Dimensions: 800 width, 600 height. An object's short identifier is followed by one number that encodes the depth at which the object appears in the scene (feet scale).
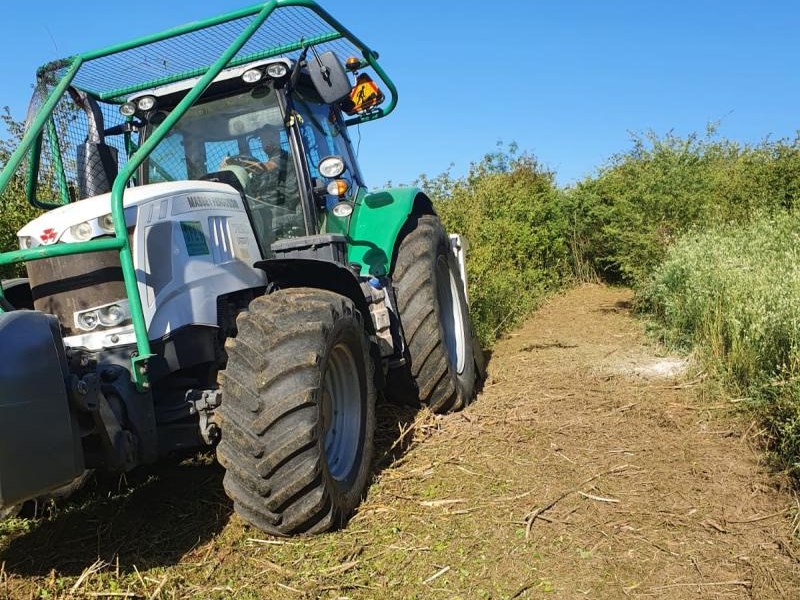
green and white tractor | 8.52
